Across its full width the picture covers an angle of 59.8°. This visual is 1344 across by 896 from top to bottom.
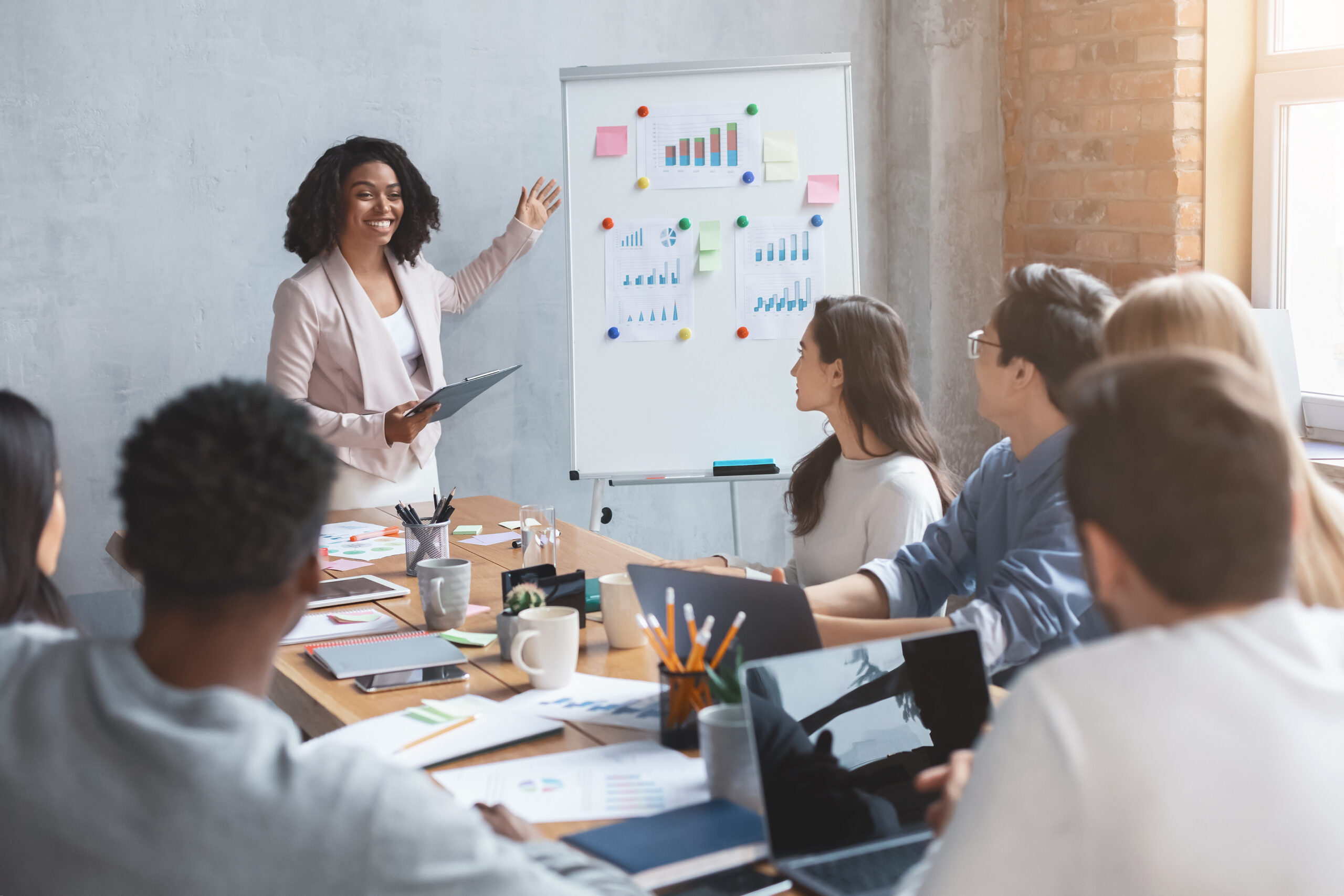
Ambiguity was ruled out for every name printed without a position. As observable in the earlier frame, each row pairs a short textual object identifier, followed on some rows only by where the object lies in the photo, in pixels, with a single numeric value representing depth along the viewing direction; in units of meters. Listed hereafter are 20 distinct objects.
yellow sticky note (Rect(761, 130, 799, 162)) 3.20
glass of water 2.12
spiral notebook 1.59
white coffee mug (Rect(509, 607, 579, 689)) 1.53
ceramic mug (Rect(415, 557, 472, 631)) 1.80
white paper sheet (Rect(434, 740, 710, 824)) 1.18
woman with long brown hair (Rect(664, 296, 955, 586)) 2.16
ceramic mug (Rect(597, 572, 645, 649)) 1.71
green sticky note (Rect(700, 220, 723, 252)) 3.21
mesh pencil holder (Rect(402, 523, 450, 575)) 2.10
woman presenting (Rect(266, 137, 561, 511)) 2.98
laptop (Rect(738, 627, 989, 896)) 1.06
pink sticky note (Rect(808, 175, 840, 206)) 3.22
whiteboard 3.20
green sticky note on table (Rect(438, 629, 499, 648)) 1.74
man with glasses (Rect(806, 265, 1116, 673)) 1.65
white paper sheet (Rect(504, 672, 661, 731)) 1.43
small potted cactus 1.65
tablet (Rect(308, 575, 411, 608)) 1.98
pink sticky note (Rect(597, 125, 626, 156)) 3.20
